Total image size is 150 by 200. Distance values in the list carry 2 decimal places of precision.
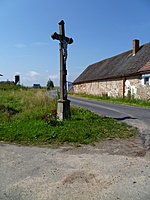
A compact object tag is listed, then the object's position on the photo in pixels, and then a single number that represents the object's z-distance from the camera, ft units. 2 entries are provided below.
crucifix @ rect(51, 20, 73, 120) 24.90
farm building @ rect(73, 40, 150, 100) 60.49
